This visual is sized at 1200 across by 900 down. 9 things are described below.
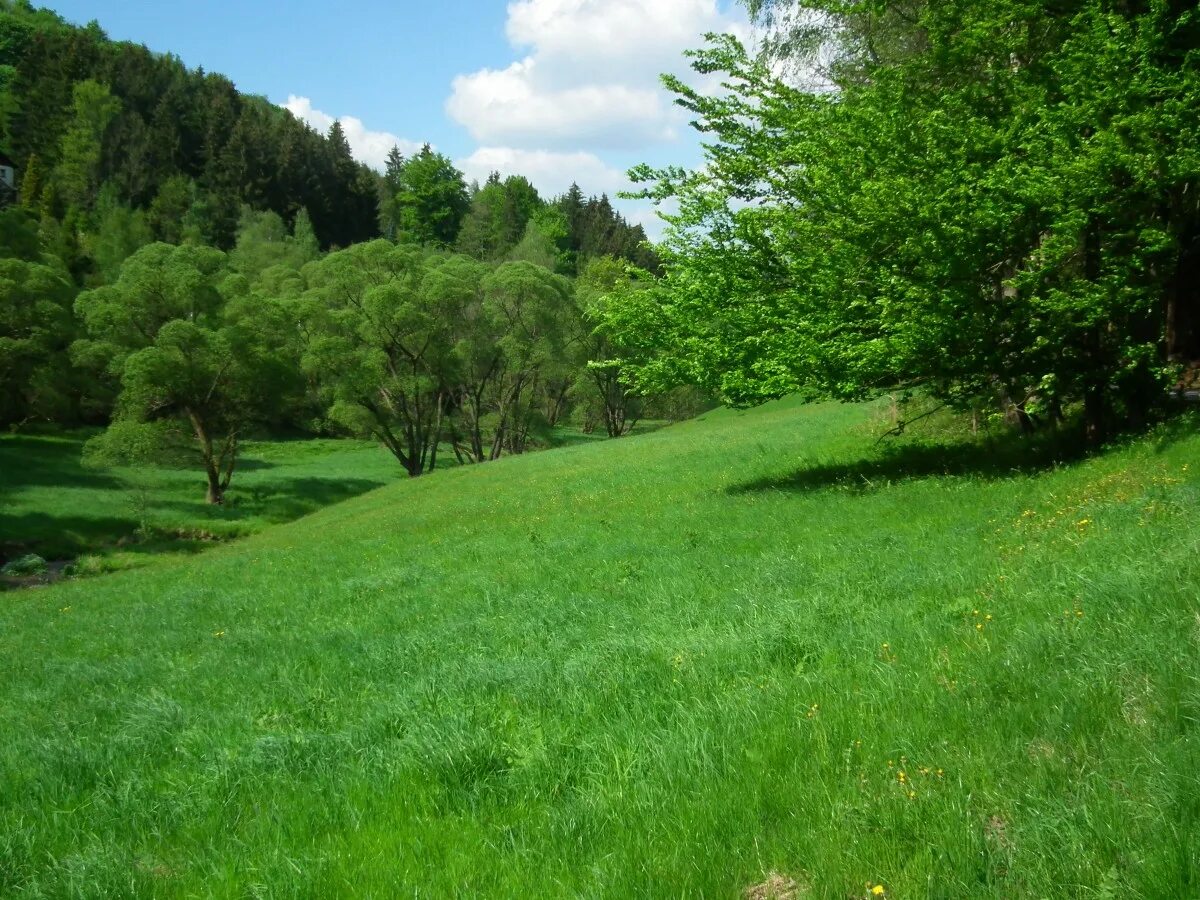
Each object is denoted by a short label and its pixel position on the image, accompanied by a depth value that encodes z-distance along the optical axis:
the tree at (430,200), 133.12
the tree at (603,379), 62.66
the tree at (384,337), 48.28
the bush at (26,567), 31.16
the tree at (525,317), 54.62
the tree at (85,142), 91.12
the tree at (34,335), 49.38
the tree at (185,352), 41.97
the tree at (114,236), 72.44
